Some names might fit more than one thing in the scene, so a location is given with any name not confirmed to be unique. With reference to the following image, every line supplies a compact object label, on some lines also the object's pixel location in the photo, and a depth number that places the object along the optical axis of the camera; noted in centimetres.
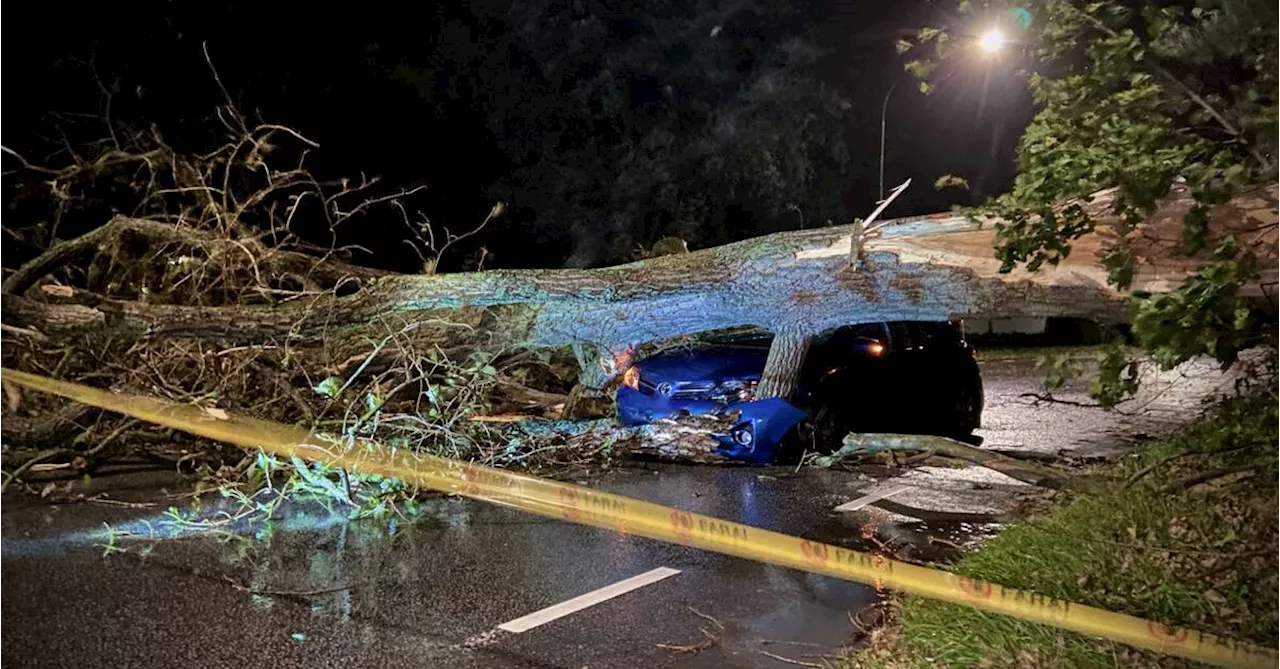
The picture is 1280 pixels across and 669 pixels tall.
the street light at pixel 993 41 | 699
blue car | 767
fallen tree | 583
